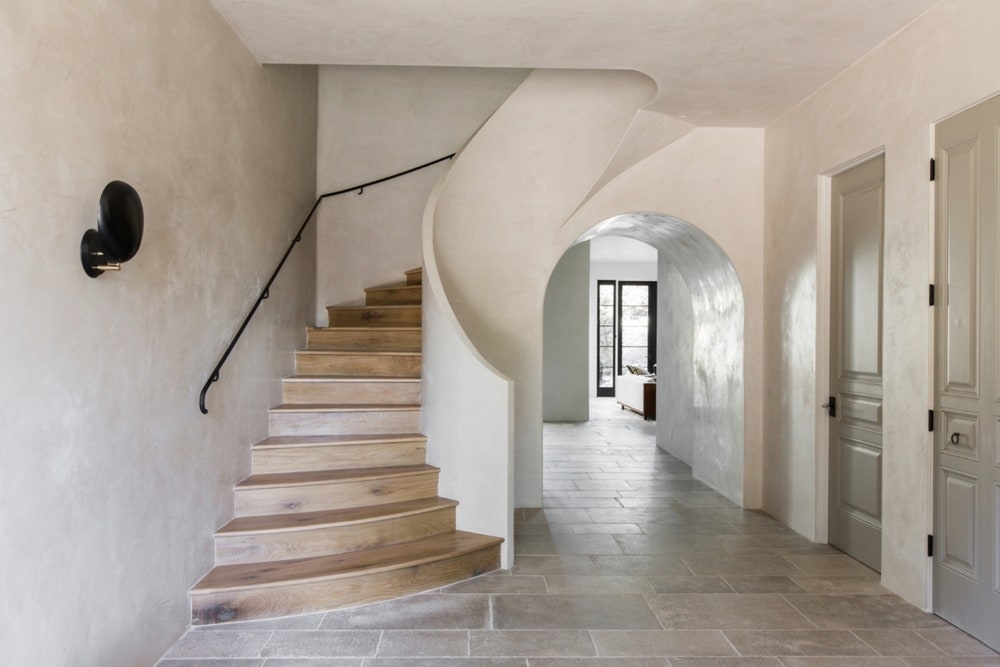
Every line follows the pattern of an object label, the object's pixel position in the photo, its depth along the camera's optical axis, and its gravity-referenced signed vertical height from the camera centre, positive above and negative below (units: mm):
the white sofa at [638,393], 11000 -928
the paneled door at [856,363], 3746 -126
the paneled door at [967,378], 2828 -163
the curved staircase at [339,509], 3121 -924
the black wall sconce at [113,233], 2148 +349
